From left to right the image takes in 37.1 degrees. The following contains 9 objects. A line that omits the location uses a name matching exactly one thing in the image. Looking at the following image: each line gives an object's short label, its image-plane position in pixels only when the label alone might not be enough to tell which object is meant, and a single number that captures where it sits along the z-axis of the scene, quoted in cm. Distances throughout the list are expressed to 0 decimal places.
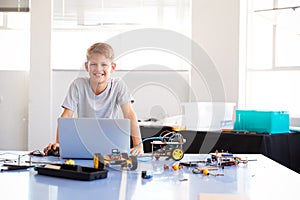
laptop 203
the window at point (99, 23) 521
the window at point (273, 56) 475
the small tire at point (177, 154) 203
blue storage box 371
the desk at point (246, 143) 360
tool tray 162
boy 253
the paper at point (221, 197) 138
